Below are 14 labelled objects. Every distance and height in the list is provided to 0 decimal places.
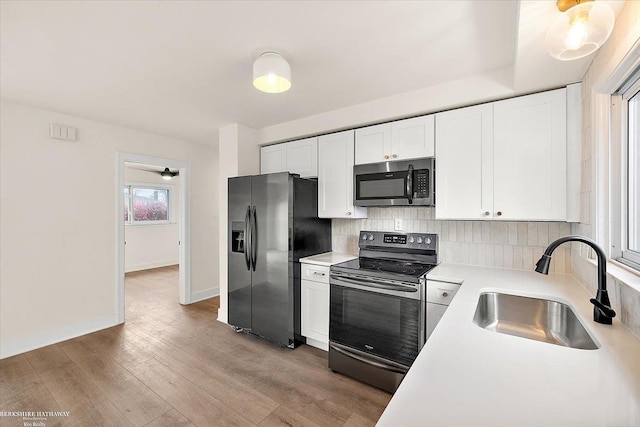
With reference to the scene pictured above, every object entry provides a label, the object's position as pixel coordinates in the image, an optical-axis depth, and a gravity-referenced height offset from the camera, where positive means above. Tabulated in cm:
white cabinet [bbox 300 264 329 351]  276 -91
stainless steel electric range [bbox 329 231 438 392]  212 -80
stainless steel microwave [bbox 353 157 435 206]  245 +26
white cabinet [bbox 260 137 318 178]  322 +65
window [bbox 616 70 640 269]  135 +18
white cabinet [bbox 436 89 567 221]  201 +39
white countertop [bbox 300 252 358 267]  276 -48
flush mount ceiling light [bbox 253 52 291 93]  185 +91
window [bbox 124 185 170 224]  656 +18
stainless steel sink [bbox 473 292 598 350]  146 -59
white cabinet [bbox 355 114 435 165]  249 +65
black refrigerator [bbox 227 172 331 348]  286 -37
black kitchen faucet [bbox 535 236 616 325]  119 -30
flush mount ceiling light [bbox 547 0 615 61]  100 +66
